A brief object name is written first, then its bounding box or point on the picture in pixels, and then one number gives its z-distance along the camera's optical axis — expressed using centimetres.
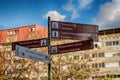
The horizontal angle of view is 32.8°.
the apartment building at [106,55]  3731
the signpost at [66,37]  808
